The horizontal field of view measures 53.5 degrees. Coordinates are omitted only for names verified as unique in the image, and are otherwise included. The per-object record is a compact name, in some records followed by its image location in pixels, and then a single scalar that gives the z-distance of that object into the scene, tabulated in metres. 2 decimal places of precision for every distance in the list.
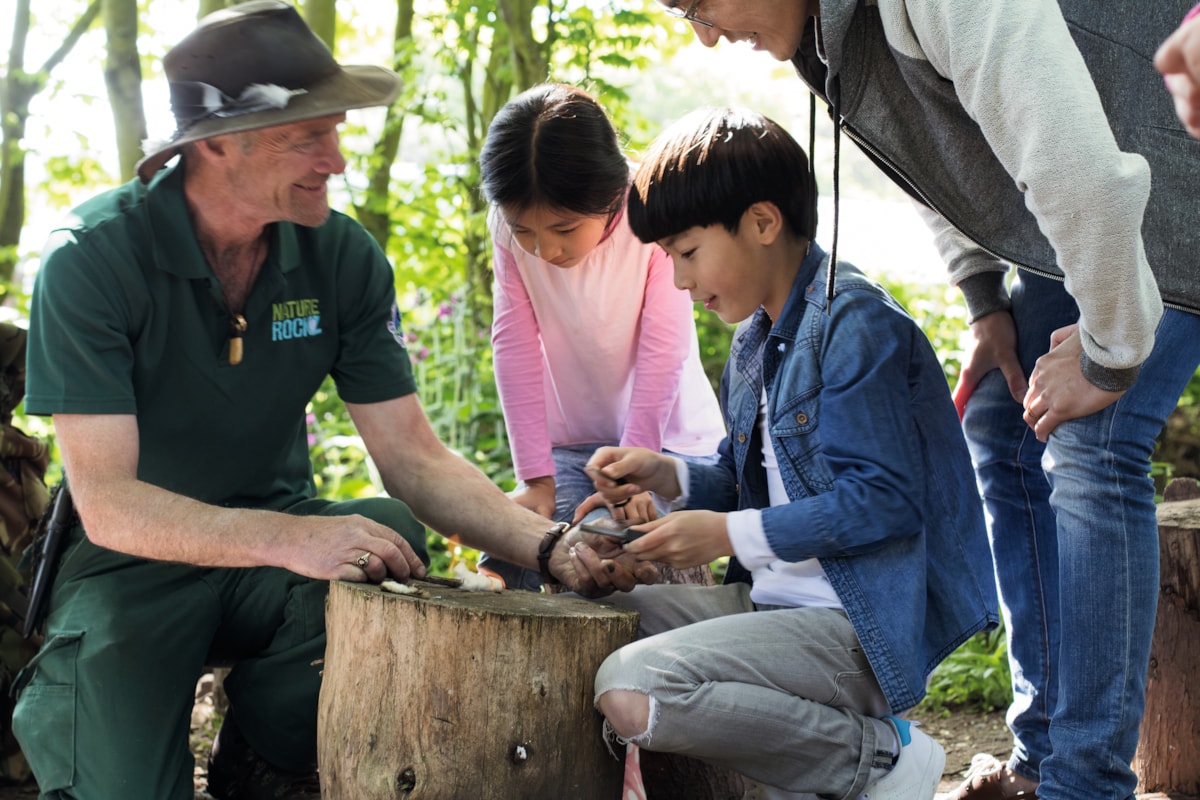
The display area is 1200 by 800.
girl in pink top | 3.06
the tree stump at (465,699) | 2.18
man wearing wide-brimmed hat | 2.48
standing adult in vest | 1.75
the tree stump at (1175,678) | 2.79
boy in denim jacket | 2.19
